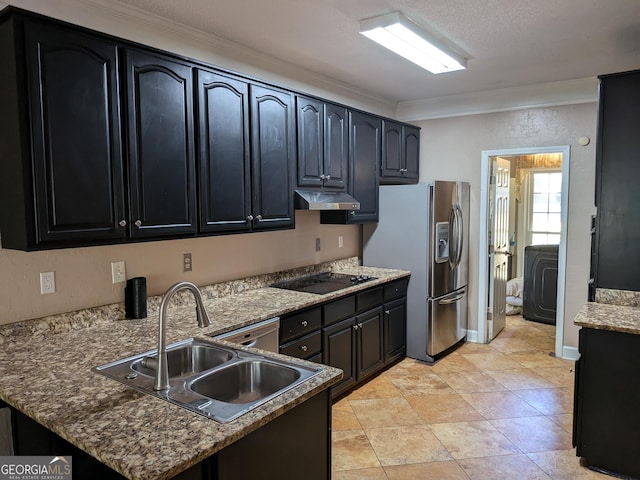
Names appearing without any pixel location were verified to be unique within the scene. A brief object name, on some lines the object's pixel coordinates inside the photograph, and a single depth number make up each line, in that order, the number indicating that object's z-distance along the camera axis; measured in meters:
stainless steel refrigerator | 4.15
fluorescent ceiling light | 2.66
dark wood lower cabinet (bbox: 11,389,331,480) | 1.38
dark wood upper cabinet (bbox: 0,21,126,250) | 1.90
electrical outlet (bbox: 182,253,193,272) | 2.99
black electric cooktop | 3.47
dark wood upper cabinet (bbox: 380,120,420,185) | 4.39
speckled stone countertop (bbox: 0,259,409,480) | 1.26
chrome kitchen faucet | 1.55
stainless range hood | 3.26
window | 6.94
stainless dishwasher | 2.49
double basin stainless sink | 1.63
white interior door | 4.81
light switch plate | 2.59
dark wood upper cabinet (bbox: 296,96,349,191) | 3.36
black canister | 2.59
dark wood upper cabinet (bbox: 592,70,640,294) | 2.71
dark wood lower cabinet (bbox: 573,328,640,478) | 2.41
